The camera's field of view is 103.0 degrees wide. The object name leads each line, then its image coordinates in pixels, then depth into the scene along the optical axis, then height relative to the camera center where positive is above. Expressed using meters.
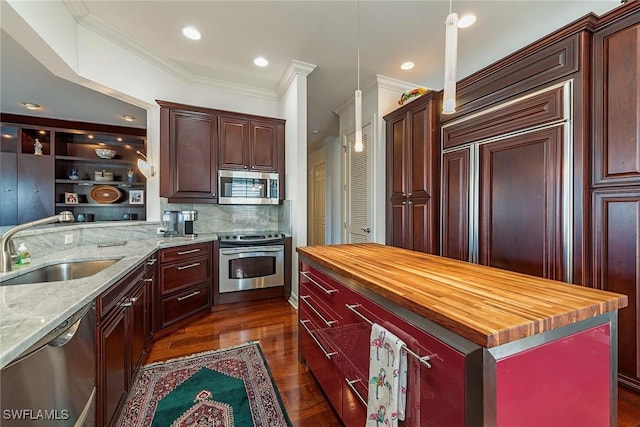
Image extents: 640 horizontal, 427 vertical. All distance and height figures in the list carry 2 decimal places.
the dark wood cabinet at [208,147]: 3.04 +0.84
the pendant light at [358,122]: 1.80 +0.66
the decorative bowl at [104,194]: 4.73 +0.37
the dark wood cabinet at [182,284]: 2.48 -0.75
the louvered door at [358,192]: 3.72 +0.33
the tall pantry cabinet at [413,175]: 2.71 +0.45
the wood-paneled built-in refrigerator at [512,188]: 1.76 +0.20
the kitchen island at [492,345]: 0.67 -0.40
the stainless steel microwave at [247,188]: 3.29 +0.34
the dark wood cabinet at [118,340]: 1.22 -0.73
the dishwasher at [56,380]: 0.76 -0.58
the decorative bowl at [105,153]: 4.67 +1.12
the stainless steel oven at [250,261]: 3.05 -0.59
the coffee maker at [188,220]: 3.13 -0.09
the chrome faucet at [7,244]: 1.41 -0.17
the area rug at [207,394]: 1.47 -1.18
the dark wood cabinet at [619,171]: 1.51 +0.26
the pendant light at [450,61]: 1.11 +0.67
